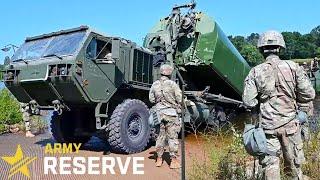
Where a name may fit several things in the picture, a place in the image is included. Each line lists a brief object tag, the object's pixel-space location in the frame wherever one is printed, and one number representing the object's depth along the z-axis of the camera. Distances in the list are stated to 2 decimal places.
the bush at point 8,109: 7.21
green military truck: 4.43
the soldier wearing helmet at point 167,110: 4.17
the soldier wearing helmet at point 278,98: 2.59
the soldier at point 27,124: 6.28
